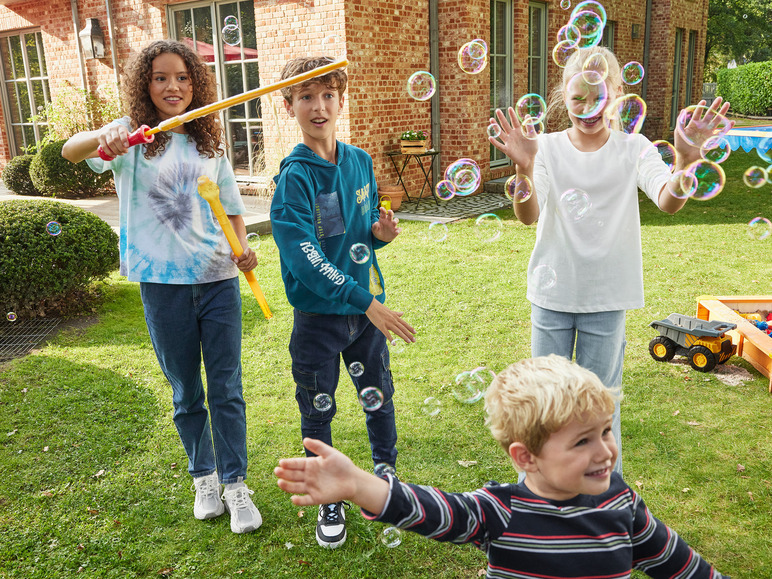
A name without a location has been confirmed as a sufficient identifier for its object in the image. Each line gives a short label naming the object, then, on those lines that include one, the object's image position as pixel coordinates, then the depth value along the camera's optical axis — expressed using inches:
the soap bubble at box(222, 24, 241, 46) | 219.0
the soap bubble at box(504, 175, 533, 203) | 92.8
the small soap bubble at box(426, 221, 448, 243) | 296.0
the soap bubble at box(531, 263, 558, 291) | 95.3
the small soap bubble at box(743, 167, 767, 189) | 128.9
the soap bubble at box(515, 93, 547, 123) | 152.9
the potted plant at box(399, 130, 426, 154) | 384.2
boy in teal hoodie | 92.9
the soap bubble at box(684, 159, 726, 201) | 94.4
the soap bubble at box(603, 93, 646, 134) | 92.9
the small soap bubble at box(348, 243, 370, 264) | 102.7
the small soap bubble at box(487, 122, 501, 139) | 89.4
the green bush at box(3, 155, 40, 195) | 456.1
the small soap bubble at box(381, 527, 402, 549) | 98.5
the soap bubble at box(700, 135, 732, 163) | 101.3
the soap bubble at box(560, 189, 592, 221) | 91.9
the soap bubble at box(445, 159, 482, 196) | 146.0
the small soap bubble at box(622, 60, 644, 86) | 143.1
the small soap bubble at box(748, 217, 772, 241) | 279.5
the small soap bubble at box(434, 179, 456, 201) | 147.3
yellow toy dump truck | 164.4
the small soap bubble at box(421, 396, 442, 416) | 147.3
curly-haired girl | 102.5
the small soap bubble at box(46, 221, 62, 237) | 199.0
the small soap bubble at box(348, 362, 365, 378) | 106.4
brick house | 367.2
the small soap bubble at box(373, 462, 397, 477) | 107.1
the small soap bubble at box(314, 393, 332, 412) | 102.7
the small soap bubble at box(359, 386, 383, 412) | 105.1
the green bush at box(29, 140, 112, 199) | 426.9
